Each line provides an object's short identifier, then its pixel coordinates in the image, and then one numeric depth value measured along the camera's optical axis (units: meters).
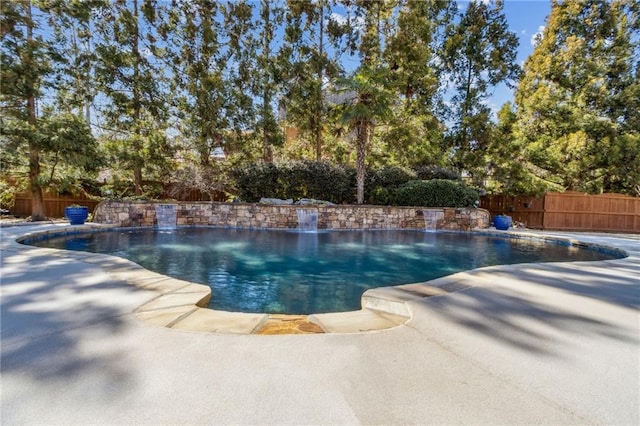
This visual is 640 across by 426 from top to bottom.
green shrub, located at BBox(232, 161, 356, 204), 13.25
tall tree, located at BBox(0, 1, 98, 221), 9.88
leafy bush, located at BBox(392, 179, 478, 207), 12.80
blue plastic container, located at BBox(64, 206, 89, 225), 10.10
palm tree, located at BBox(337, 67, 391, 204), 12.08
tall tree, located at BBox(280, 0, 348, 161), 14.79
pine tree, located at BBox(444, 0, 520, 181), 15.62
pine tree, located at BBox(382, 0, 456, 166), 15.12
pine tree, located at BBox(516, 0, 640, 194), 13.88
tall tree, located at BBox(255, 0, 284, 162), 14.74
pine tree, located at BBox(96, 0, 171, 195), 12.98
